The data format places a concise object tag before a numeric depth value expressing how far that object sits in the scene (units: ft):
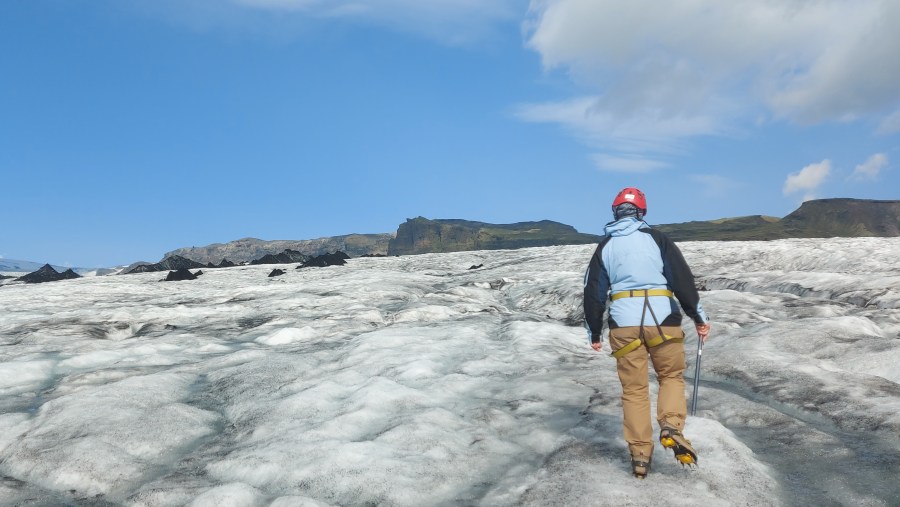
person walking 21.20
